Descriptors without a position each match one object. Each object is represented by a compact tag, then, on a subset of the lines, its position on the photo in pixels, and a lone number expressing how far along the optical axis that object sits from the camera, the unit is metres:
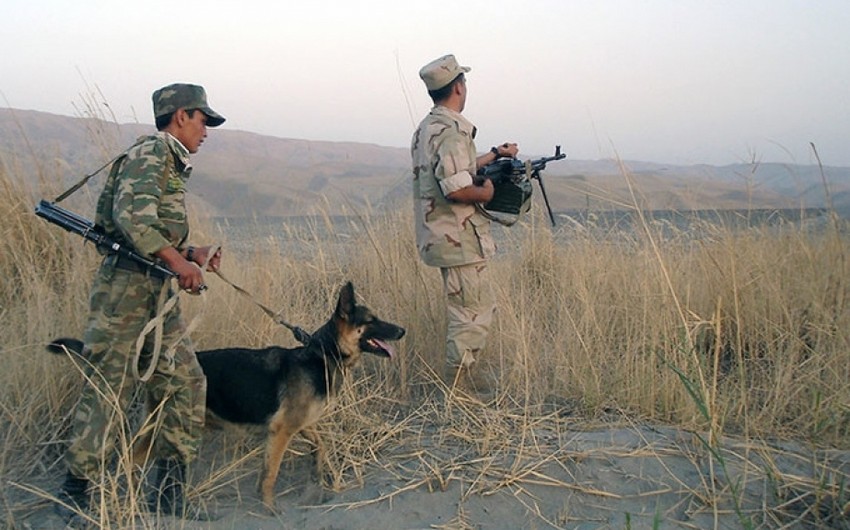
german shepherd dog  3.77
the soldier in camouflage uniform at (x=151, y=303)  3.22
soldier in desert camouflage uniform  4.61
